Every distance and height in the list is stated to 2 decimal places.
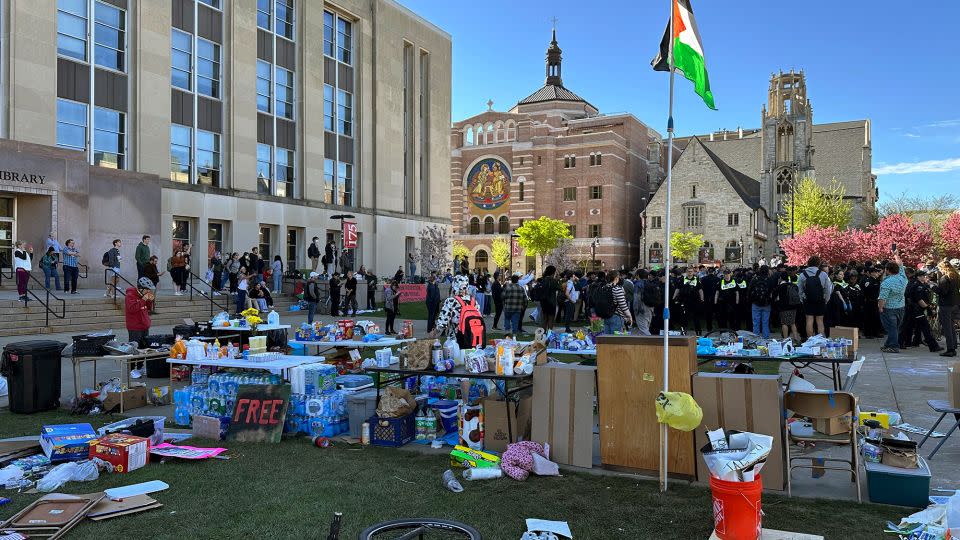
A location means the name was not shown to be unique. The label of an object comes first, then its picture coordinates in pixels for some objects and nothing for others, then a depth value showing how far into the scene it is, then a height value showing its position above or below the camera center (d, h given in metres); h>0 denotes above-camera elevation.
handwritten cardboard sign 7.71 -1.73
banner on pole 28.52 +1.56
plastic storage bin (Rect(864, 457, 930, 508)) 5.35 -1.77
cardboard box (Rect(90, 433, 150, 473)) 6.52 -1.84
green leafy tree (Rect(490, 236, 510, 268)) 86.88 +2.66
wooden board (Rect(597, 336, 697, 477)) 6.17 -1.23
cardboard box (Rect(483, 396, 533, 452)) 7.13 -1.69
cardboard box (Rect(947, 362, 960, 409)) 6.91 -1.19
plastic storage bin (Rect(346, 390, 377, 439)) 8.19 -1.79
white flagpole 5.85 -1.40
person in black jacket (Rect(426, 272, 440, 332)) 19.86 -0.84
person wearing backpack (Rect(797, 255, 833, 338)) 15.31 -0.47
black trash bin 9.11 -1.48
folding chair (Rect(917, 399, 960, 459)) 6.56 -1.41
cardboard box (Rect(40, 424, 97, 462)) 6.79 -1.83
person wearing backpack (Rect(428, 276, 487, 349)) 9.13 -0.67
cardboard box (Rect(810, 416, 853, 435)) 6.31 -1.49
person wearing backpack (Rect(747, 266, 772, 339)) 16.28 -0.69
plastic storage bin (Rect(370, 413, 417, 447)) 7.50 -1.86
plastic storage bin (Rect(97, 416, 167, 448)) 7.39 -1.83
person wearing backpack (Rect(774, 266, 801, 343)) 15.92 -0.76
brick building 81.81 +13.06
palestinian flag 6.24 +2.19
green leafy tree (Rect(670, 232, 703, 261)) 75.19 +3.31
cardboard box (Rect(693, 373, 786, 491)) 5.81 -1.23
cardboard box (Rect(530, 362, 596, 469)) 6.65 -1.45
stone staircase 17.02 -1.31
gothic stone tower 83.38 +17.36
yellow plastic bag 5.60 -1.21
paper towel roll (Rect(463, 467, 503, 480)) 6.22 -1.95
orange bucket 4.55 -1.68
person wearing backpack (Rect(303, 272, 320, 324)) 23.43 -0.81
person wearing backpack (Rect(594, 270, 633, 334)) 14.27 -0.67
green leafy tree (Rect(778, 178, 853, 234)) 61.94 +6.18
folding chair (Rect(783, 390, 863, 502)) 5.81 -1.22
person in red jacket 11.82 -0.76
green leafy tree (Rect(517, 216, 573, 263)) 78.38 +4.57
